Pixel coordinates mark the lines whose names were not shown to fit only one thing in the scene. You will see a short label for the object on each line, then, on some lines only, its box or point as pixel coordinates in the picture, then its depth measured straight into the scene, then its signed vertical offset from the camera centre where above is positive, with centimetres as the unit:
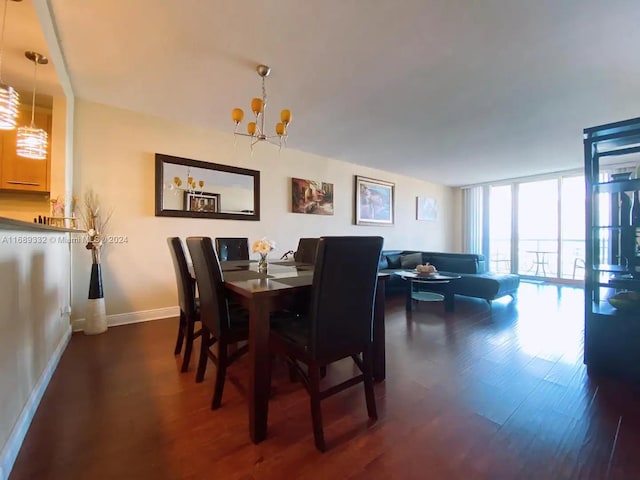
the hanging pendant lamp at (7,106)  163 +83
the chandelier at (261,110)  218 +103
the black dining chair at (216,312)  160 -43
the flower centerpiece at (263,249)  219 -6
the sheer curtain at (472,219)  715 +61
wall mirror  333 +68
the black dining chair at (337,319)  129 -40
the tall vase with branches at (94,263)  279 -23
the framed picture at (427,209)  672 +84
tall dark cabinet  191 -20
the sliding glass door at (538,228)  583 +32
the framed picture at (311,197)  450 +77
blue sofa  384 -51
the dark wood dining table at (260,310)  136 -36
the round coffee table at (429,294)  361 -65
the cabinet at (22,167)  250 +68
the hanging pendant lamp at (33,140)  206 +77
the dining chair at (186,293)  197 -39
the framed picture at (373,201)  544 +84
